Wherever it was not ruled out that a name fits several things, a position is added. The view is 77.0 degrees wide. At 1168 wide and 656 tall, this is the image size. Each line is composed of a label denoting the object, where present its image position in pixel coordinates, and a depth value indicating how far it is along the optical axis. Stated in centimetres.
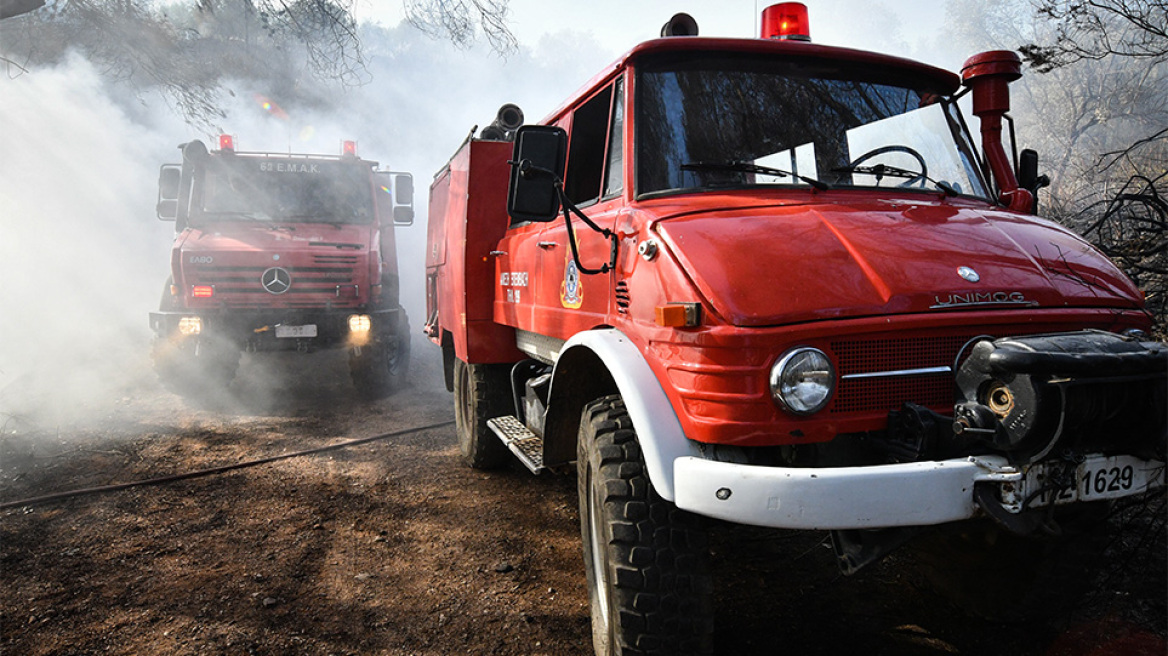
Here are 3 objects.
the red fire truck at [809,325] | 201
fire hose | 481
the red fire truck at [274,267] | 818
